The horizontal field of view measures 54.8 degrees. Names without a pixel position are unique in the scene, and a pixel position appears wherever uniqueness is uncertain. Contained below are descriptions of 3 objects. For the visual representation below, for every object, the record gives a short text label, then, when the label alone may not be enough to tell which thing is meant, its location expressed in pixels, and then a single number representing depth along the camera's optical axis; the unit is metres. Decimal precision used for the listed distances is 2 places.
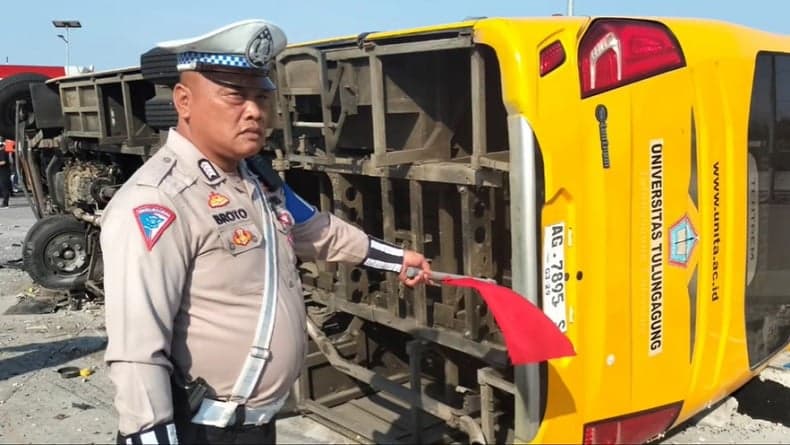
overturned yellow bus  2.74
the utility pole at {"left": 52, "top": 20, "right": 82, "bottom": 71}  16.91
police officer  1.76
